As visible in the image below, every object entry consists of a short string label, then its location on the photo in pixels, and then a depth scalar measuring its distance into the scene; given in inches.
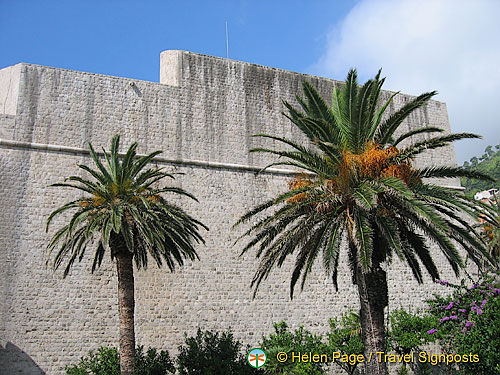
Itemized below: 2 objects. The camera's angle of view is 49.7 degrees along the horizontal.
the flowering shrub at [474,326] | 444.1
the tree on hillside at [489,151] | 3147.9
